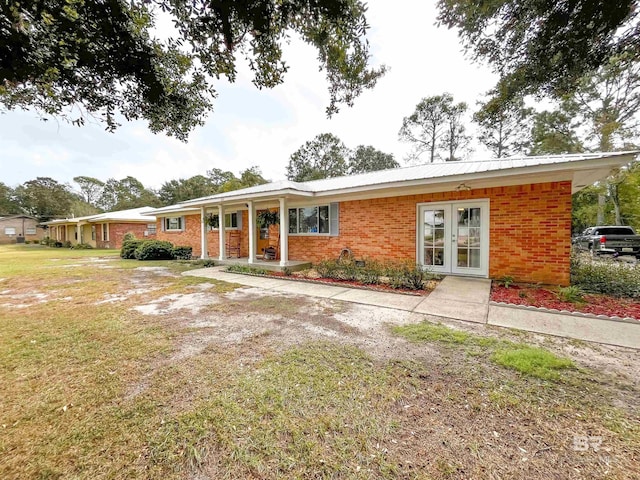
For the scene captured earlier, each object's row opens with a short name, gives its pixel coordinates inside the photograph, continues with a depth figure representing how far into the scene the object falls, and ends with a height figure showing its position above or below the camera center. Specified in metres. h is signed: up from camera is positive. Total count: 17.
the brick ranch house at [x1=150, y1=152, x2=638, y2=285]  6.31 +0.70
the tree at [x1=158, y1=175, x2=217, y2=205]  36.81 +7.21
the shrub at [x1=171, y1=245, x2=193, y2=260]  14.36 -0.92
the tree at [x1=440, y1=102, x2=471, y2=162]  23.73 +9.70
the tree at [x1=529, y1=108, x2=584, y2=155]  19.64 +8.19
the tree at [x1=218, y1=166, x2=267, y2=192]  27.48 +6.49
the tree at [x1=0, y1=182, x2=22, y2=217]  46.41 +6.49
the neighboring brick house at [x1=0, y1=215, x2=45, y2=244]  36.34 +1.14
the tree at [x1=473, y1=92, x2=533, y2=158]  21.58 +8.87
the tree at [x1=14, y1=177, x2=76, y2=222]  39.53 +6.27
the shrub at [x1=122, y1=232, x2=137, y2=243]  16.66 -0.01
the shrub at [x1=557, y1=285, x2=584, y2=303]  5.16 -1.22
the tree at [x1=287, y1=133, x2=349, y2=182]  32.50 +10.18
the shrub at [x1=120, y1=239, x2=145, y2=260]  15.43 -0.69
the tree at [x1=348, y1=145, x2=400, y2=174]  30.52 +9.34
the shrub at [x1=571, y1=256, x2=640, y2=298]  5.66 -1.05
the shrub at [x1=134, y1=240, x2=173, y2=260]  14.16 -0.79
